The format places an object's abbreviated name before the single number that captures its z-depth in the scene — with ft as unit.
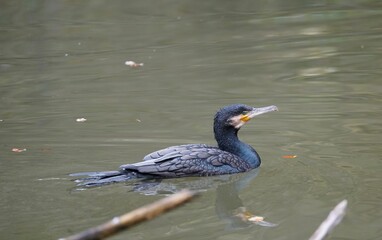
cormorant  54.70
